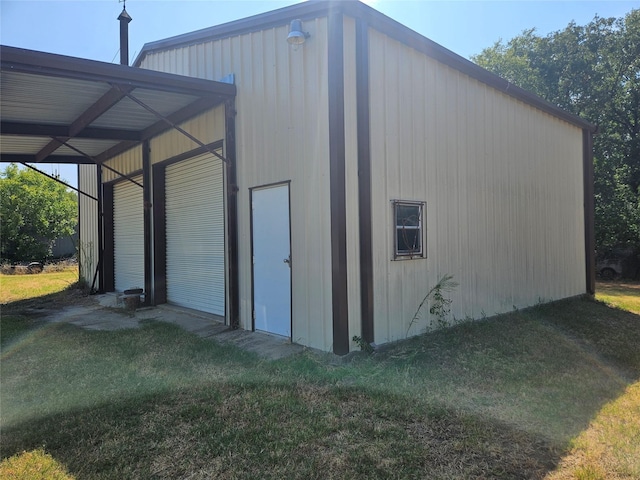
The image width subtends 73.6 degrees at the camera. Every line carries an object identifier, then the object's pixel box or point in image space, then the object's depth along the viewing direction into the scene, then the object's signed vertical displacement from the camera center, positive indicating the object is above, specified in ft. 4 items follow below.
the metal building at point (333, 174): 17.26 +3.41
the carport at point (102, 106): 17.56 +7.48
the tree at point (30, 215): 73.05 +5.53
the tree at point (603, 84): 61.98 +22.52
